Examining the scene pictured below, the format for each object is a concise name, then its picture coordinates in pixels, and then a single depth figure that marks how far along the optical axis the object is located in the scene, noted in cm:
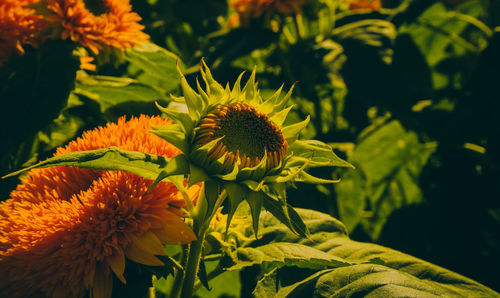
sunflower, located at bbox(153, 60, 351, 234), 87
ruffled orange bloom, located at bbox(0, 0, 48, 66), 99
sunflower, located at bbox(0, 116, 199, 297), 86
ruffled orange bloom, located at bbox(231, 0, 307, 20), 128
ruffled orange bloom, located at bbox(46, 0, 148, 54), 101
